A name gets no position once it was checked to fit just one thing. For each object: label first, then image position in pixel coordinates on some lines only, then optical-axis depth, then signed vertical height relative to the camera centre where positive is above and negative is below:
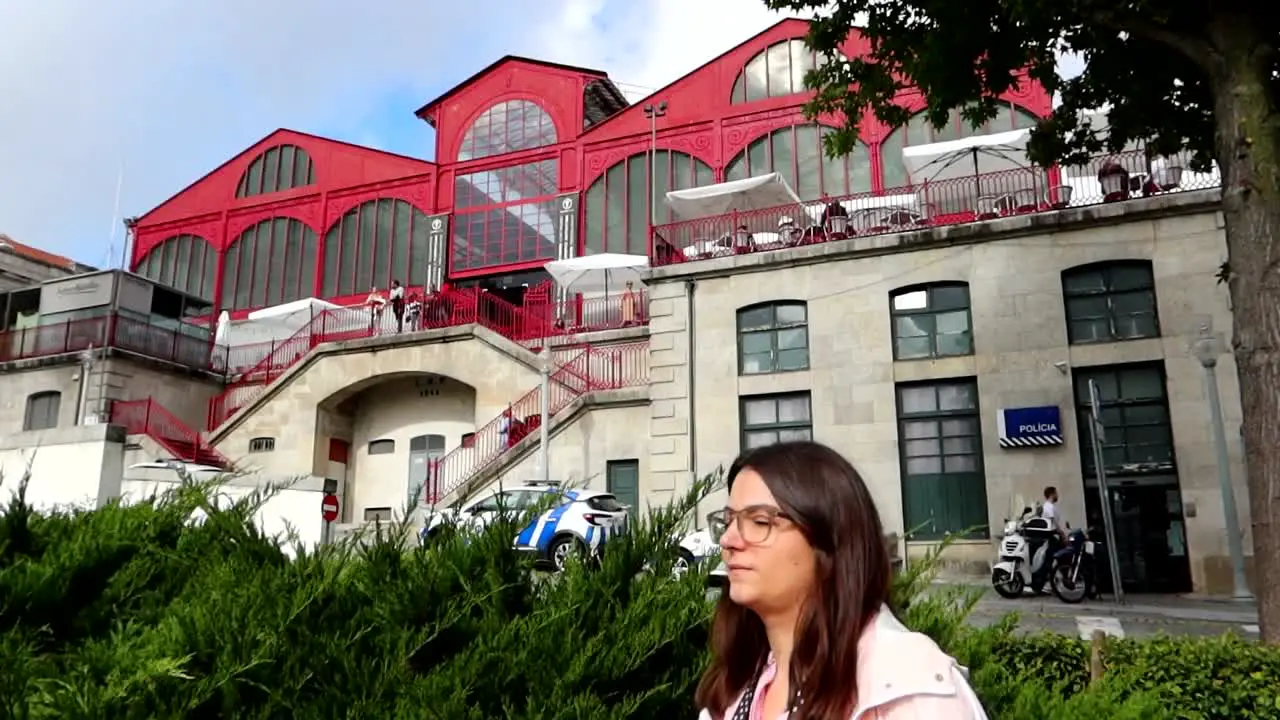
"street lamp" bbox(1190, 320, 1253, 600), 13.55 +0.65
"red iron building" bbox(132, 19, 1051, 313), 26.47 +11.17
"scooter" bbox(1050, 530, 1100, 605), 13.17 -0.85
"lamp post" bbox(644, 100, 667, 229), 27.28 +11.58
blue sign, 16.06 +1.61
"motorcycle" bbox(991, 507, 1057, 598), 13.30 -0.72
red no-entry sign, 13.36 +0.08
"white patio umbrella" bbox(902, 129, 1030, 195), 19.41 +8.27
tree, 7.11 +4.67
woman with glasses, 1.78 -0.17
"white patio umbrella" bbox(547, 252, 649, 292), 24.22 +6.85
